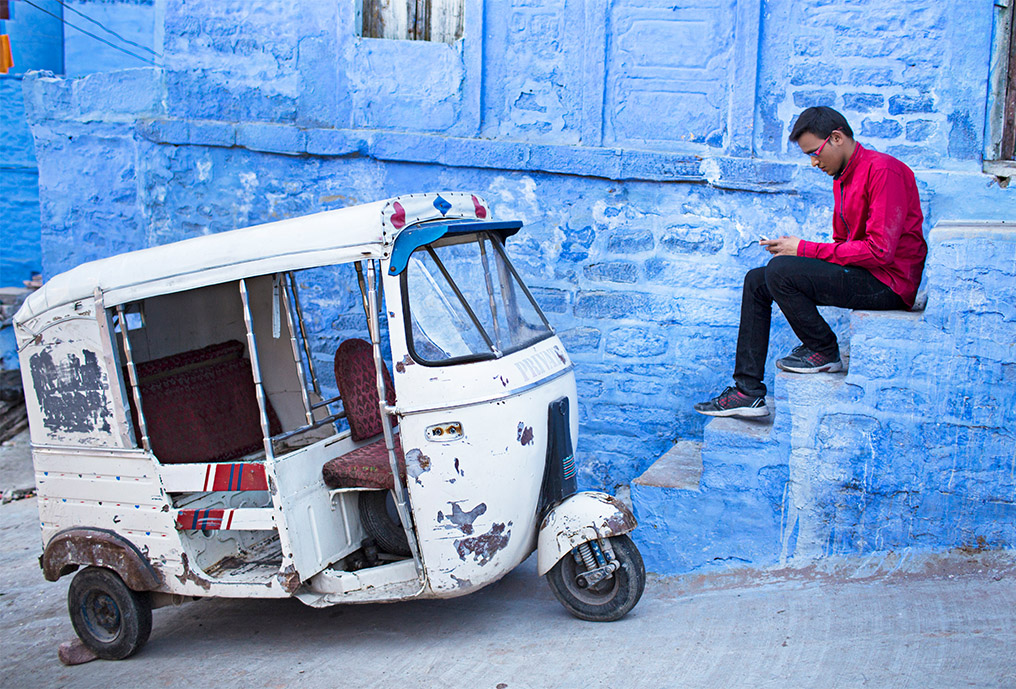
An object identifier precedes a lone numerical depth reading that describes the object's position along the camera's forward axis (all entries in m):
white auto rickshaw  3.84
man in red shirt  4.30
